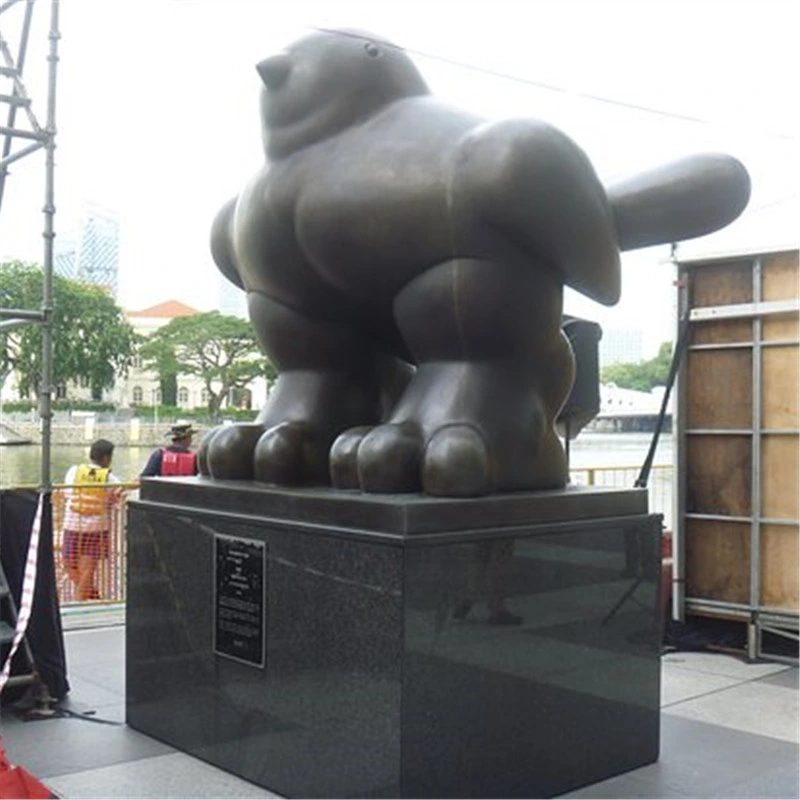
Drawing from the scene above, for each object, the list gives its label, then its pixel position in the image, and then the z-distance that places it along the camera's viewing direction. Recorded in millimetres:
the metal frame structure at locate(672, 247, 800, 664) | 5209
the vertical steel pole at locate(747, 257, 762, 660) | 5305
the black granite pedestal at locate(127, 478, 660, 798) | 2795
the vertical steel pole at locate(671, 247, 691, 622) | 5625
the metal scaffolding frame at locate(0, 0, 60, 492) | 4426
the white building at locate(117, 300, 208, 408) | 49125
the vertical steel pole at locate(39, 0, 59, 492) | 4418
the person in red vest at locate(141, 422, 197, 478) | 6680
